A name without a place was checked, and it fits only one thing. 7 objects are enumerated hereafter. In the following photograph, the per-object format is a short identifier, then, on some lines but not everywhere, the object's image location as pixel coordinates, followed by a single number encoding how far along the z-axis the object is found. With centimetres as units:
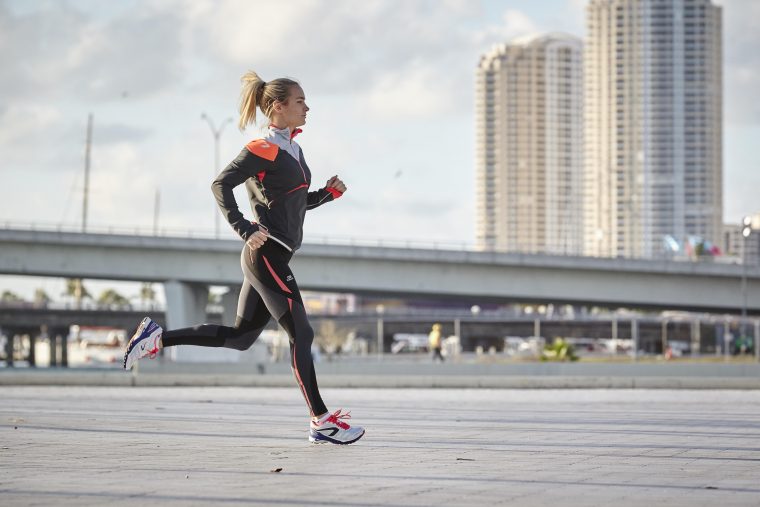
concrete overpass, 5569
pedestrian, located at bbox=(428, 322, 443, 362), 4158
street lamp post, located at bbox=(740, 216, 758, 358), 5059
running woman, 743
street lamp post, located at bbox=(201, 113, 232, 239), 7363
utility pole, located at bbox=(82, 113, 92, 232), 8388
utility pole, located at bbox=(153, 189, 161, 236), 10145
